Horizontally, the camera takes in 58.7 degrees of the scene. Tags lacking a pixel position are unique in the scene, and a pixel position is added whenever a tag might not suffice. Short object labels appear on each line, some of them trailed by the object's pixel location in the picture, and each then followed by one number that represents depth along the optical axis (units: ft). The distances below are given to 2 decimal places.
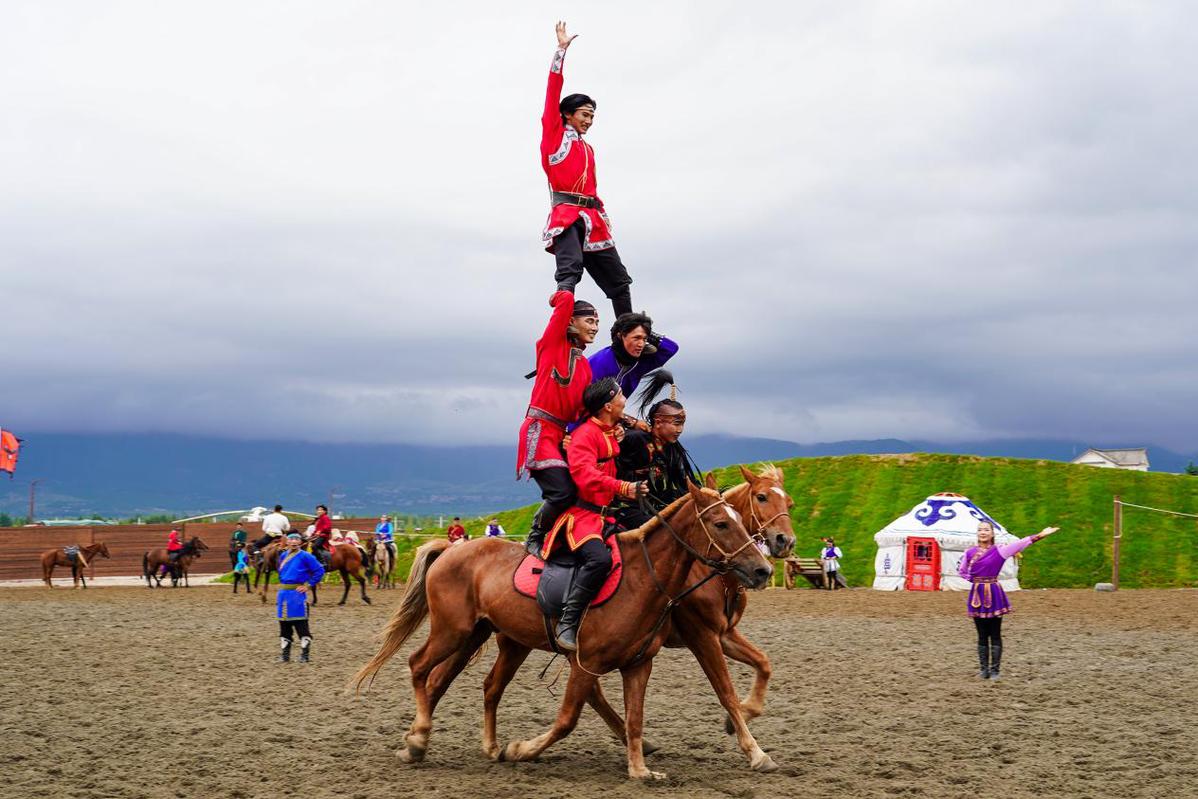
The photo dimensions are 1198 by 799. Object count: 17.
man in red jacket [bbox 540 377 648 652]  25.31
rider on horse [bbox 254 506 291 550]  97.45
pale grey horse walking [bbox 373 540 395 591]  111.75
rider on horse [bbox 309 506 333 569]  86.22
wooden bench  116.06
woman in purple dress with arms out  42.91
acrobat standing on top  27.50
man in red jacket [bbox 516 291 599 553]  26.53
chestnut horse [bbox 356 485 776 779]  25.11
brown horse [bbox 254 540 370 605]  91.81
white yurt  112.16
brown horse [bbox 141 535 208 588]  120.57
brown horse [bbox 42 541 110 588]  118.93
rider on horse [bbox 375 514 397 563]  111.65
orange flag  186.20
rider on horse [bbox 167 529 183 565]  120.47
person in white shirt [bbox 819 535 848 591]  115.65
